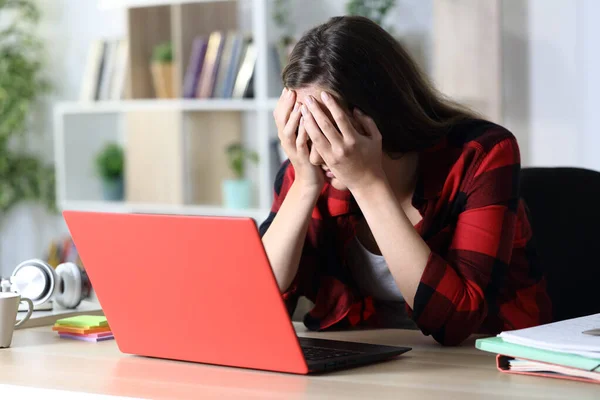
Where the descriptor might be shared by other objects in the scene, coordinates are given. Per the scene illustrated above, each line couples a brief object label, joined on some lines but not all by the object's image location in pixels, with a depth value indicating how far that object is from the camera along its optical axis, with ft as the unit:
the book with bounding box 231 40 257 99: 11.07
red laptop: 3.31
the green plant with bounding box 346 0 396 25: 10.22
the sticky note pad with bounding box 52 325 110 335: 4.34
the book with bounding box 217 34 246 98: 11.12
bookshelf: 11.50
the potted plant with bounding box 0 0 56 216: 13.08
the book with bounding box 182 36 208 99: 11.41
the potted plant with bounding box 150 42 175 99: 11.73
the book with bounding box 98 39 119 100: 12.26
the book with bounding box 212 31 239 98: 11.19
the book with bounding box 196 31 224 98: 11.26
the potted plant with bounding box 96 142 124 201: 12.55
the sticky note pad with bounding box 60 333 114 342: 4.30
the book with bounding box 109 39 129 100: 12.09
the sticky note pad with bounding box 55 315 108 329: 4.35
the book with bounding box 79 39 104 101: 12.35
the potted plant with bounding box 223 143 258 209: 11.59
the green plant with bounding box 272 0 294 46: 10.99
